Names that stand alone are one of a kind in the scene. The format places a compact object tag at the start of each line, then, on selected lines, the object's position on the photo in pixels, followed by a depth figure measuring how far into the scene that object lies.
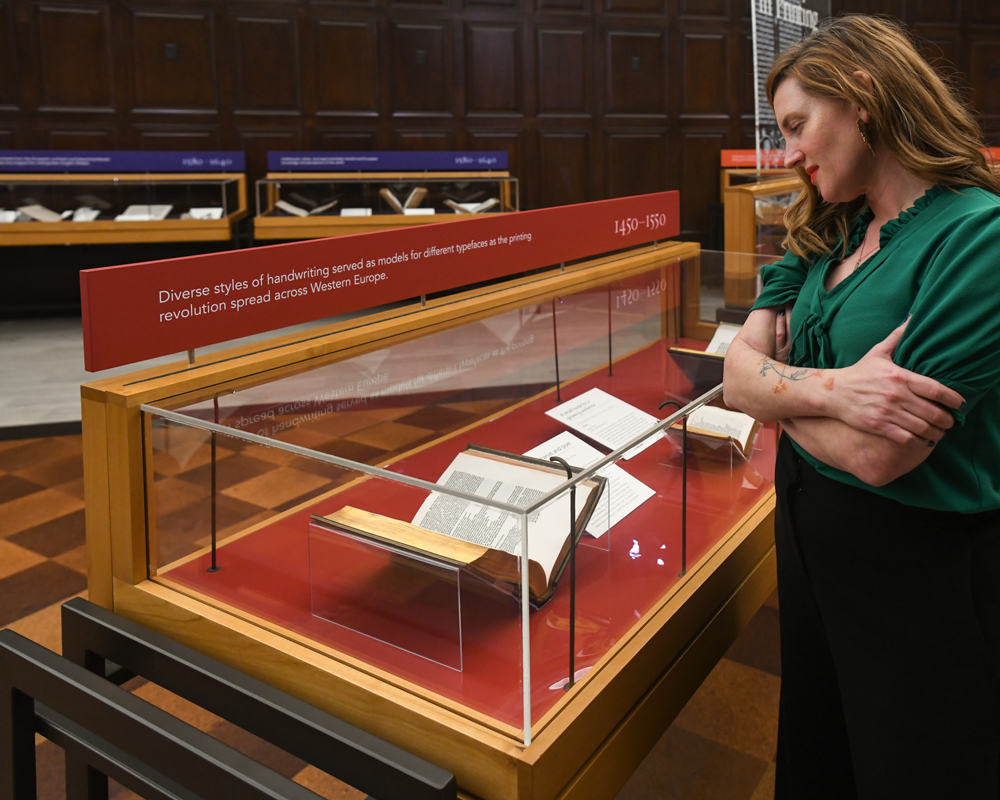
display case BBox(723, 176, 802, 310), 4.21
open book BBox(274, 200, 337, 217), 6.82
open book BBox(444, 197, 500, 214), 7.07
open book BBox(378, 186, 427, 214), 6.90
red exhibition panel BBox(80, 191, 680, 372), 1.46
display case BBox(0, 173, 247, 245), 6.22
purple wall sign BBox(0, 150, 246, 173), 6.84
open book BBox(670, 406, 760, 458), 1.68
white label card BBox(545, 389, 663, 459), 1.95
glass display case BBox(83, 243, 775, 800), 1.15
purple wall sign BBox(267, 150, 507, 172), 7.57
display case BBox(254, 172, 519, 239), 6.74
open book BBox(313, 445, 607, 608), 1.10
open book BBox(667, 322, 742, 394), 2.25
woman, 0.99
